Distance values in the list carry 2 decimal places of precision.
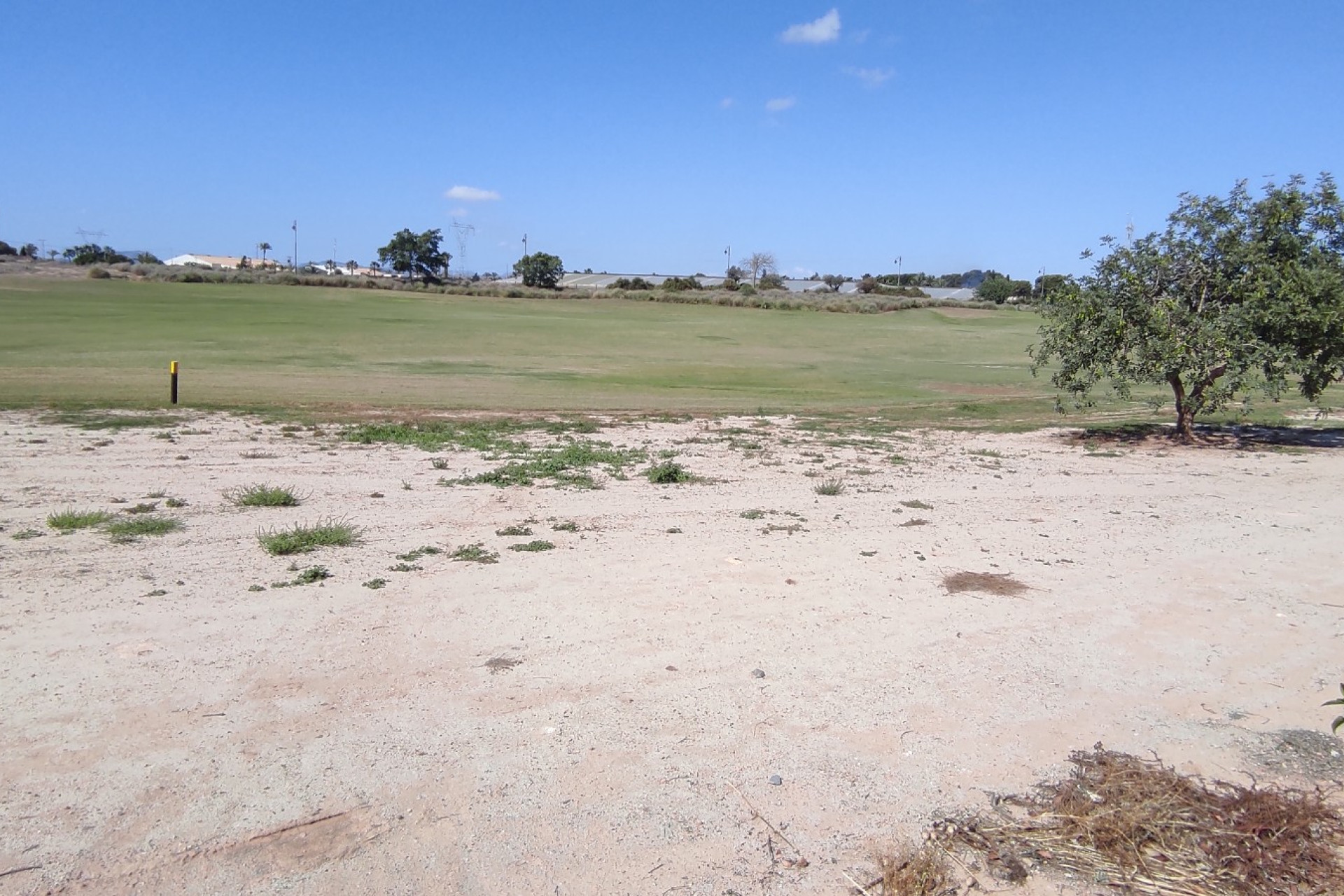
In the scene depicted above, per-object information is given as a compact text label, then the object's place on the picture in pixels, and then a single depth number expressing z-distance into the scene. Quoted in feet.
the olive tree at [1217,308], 57.82
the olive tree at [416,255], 404.57
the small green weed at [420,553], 28.89
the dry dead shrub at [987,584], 27.55
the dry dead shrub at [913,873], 13.82
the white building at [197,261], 604.74
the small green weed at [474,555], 28.99
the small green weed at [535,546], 30.22
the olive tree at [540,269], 414.21
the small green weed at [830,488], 41.32
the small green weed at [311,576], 25.63
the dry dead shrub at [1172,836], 13.98
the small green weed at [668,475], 43.55
